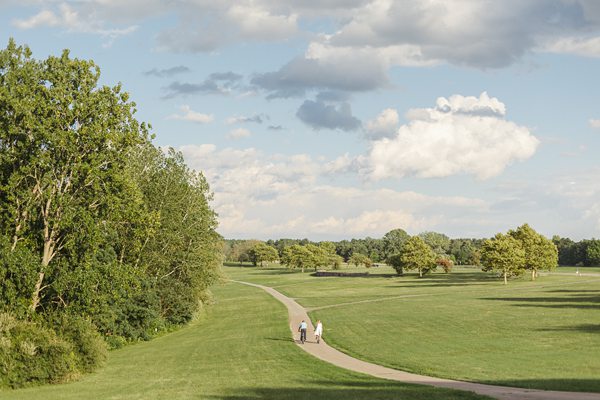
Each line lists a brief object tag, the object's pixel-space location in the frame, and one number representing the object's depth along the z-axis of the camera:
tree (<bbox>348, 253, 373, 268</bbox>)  195.16
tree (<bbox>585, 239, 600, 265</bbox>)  190.75
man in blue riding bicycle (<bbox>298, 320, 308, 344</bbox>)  49.59
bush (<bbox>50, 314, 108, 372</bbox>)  43.09
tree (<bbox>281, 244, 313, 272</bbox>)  187.50
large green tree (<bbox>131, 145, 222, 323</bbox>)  66.44
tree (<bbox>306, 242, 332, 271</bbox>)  188.64
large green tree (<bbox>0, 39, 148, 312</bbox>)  43.84
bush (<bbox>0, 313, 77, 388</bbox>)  38.50
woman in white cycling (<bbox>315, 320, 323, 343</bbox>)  49.21
